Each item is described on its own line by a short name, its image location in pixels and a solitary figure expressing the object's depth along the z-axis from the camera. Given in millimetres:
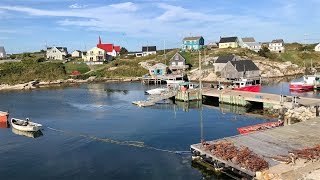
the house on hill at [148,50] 106945
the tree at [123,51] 115494
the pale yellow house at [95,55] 91425
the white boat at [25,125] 32631
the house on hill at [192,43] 100075
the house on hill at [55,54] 99397
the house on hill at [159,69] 74420
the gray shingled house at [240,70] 64879
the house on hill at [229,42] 99600
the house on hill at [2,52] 111983
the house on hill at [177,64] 76922
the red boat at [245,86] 48299
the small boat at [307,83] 52116
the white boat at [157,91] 53019
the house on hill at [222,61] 70222
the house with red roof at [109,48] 103298
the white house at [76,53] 108048
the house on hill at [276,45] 108302
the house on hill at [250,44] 103807
